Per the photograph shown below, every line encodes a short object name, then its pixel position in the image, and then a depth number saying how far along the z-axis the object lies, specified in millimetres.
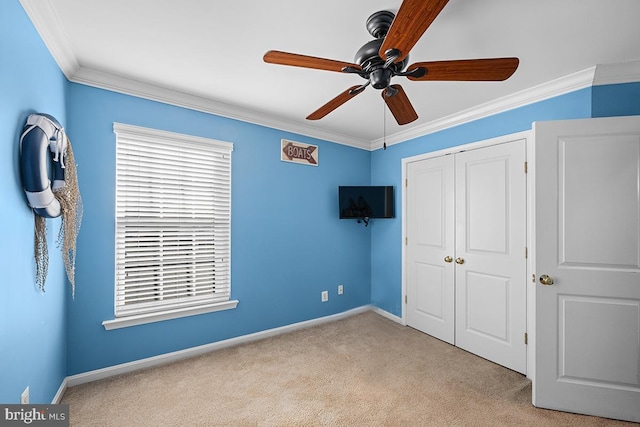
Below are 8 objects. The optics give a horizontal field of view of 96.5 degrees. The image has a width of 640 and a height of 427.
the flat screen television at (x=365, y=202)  3725
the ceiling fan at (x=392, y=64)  1301
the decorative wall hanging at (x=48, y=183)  1468
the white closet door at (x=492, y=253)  2561
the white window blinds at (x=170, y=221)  2395
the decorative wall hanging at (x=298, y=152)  3326
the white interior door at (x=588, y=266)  1882
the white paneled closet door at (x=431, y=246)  3137
